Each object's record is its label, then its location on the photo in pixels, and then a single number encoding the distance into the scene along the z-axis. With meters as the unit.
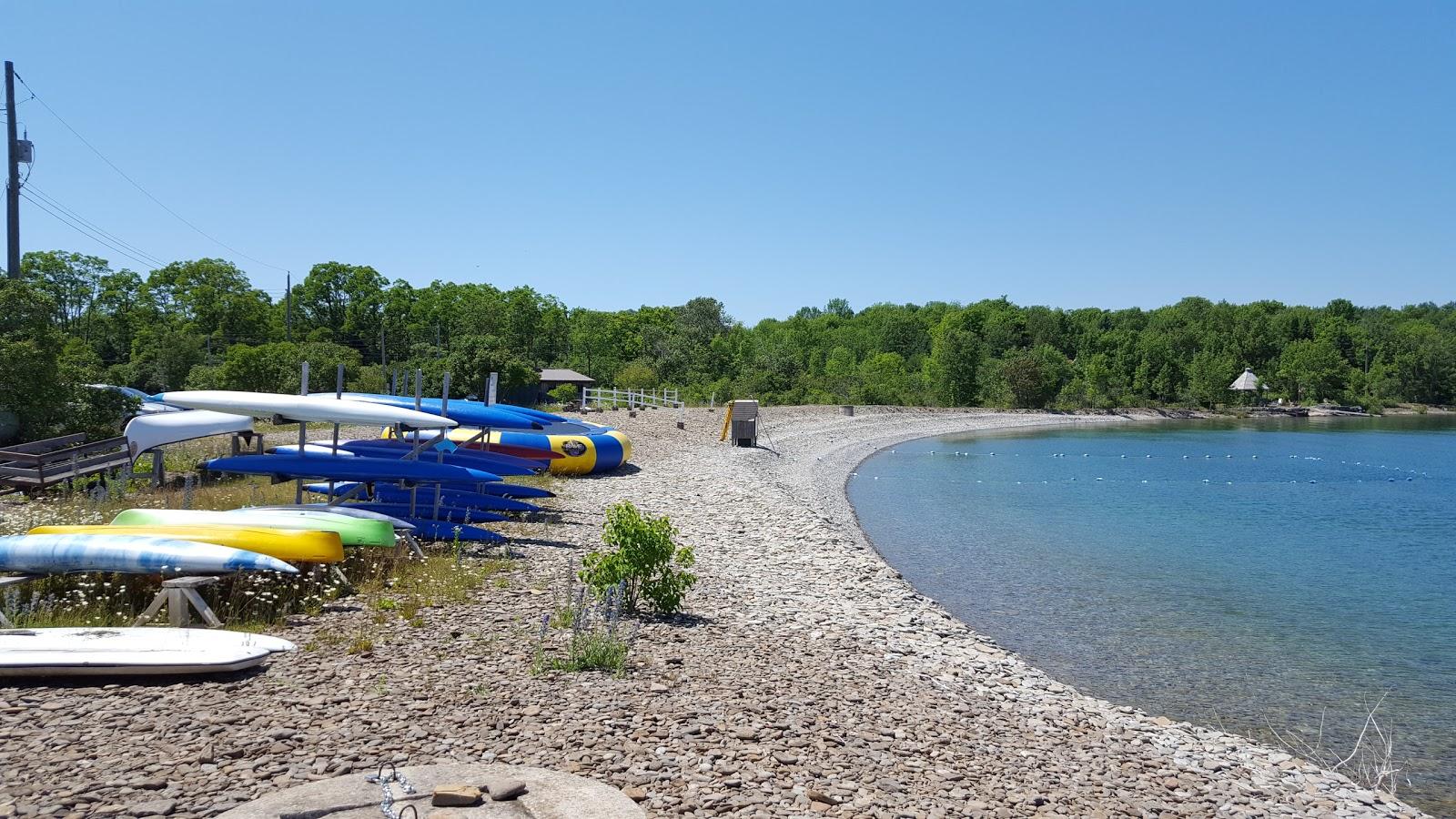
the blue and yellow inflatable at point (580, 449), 23.28
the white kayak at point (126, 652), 6.96
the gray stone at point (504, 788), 5.22
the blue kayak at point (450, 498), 15.16
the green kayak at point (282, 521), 10.69
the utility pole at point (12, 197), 23.58
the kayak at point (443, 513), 14.02
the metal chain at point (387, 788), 4.93
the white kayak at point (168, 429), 17.36
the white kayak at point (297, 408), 13.04
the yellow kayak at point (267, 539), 9.83
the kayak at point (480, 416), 18.48
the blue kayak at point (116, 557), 8.80
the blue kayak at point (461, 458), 16.47
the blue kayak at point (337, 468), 12.80
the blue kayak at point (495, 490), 16.52
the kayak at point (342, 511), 12.19
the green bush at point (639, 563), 10.08
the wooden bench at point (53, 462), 16.33
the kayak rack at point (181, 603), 8.42
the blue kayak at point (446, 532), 13.49
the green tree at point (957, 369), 87.19
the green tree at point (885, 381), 76.88
